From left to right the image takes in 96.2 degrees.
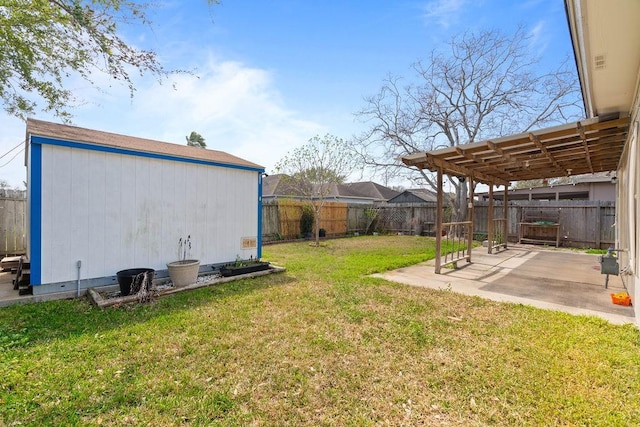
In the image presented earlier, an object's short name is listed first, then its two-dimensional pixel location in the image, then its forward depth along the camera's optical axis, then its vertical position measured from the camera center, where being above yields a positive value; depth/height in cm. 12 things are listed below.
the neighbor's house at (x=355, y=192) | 2252 +184
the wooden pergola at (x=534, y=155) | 457 +123
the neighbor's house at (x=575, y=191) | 1309 +116
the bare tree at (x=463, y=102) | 1366 +578
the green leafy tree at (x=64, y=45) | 490 +307
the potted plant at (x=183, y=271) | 469 -99
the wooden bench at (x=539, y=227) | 1062 -47
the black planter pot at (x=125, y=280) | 412 -100
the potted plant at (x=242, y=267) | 538 -107
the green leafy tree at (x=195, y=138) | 2512 +648
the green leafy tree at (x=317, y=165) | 1120 +192
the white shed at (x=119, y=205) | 400 +10
